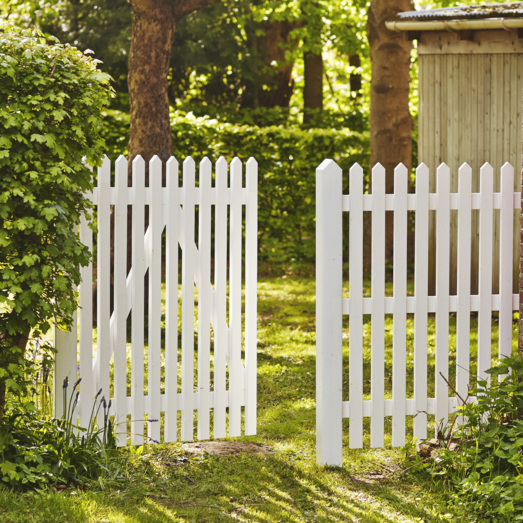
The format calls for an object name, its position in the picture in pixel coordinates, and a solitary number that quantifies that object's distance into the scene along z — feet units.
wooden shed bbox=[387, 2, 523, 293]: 49.88
